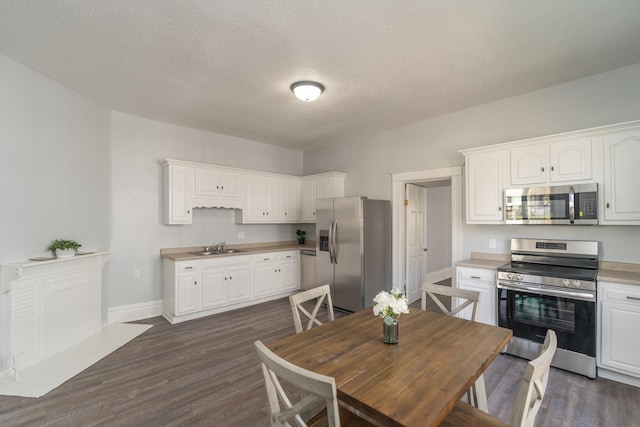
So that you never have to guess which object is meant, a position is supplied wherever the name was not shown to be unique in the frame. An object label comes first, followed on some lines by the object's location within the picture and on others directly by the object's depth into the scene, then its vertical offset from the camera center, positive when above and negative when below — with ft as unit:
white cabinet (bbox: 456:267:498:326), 10.44 -2.80
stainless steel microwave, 9.32 +0.25
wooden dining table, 3.61 -2.43
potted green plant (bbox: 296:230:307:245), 19.75 -1.55
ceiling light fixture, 10.27 +4.45
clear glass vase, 5.34 -2.23
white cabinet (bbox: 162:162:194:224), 13.99 +1.01
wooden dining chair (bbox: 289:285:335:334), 6.72 -2.15
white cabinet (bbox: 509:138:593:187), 9.45 +1.72
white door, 15.81 -1.54
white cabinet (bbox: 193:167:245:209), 14.88 +1.37
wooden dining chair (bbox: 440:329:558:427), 3.40 -2.39
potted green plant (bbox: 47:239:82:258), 10.23 -1.22
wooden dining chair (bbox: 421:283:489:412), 6.18 -2.38
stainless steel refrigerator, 14.42 -1.91
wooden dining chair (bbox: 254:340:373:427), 3.19 -2.18
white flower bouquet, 5.14 -1.69
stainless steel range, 8.61 -2.83
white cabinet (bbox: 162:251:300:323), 13.37 -3.58
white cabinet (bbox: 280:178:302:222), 18.56 +0.91
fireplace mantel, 8.69 -3.21
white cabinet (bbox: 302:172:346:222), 17.67 +1.53
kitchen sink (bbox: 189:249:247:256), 14.59 -2.07
